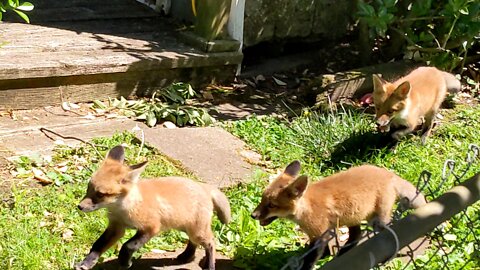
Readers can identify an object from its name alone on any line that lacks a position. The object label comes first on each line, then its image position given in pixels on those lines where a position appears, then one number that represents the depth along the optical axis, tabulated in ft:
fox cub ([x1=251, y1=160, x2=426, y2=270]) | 13.89
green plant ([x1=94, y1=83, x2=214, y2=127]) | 22.36
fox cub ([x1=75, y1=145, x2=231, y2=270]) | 13.15
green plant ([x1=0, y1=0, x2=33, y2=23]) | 15.31
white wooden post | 25.80
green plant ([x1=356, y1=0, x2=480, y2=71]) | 23.57
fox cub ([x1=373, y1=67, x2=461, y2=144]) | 20.74
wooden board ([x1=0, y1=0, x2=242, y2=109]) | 21.95
